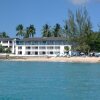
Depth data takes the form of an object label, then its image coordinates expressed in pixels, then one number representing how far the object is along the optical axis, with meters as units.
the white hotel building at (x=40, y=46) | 113.81
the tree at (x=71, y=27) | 98.44
